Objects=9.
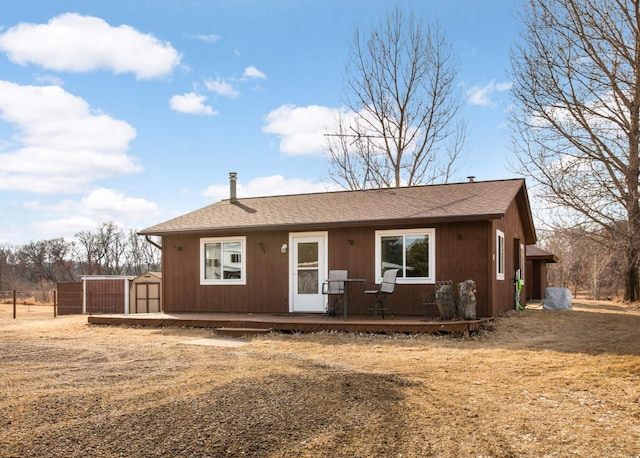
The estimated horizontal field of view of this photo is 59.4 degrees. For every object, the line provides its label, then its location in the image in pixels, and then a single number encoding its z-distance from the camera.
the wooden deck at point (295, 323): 9.09
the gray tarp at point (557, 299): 14.97
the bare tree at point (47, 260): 42.56
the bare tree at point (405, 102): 21.64
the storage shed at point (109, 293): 20.97
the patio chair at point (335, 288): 10.72
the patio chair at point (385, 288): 10.14
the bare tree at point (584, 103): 15.46
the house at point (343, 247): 10.48
